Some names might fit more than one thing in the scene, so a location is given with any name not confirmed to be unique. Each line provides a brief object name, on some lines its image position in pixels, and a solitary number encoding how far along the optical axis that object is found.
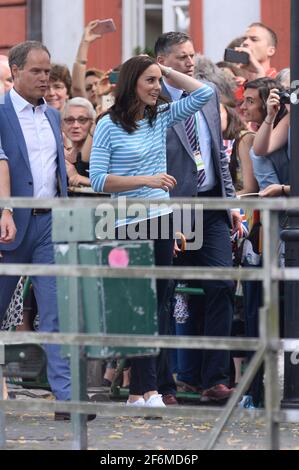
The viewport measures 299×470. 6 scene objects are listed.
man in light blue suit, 17.58
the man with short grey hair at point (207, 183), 18.97
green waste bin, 14.30
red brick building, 31.31
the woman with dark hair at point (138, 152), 17.72
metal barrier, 13.33
